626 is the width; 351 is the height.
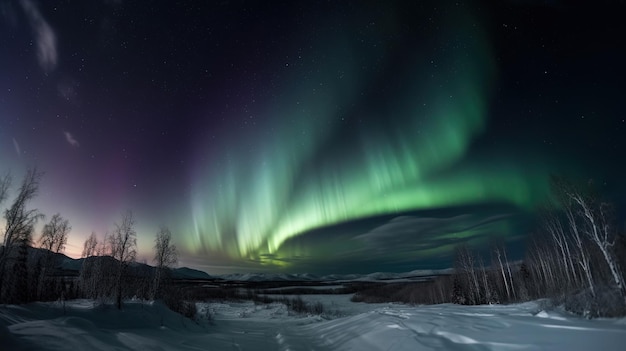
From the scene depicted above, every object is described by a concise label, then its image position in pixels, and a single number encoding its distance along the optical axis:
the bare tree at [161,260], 39.97
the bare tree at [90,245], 57.04
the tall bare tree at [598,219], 17.38
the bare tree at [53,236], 47.53
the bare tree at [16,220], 27.77
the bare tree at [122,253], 26.80
